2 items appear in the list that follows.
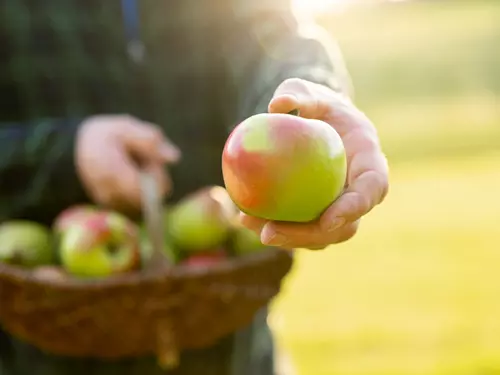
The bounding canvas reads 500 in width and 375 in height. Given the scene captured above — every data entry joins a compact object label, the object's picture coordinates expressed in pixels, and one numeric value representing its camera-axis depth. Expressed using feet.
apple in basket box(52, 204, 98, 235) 4.82
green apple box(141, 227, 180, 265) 4.78
